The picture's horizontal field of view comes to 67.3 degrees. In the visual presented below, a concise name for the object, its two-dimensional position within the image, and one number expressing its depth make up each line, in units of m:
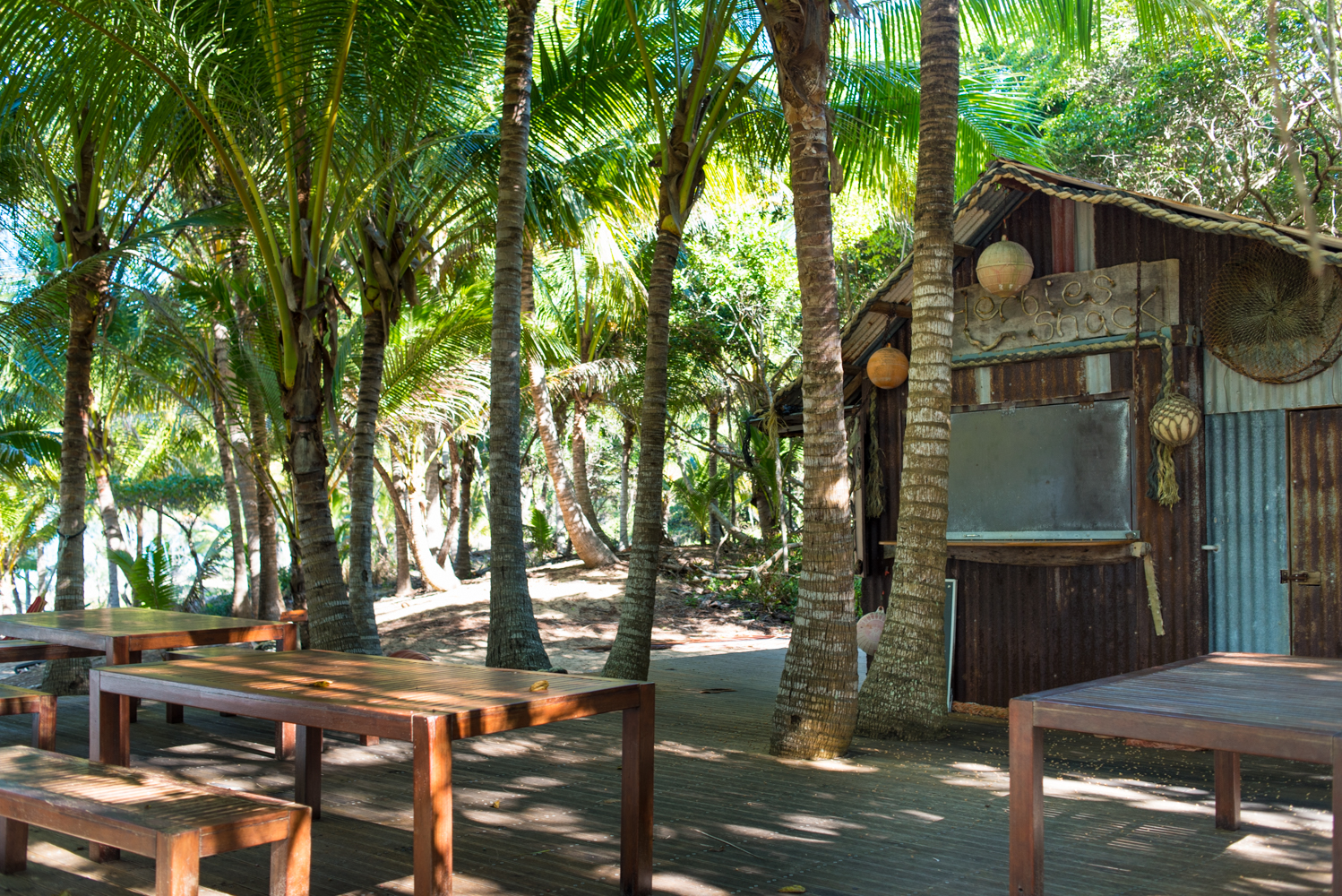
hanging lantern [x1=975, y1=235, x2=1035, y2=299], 7.82
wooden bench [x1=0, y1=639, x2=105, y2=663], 6.50
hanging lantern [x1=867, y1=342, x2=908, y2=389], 8.62
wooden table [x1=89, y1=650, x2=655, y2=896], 3.24
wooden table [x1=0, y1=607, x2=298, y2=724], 6.16
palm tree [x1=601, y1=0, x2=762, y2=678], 8.35
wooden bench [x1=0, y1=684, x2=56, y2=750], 5.17
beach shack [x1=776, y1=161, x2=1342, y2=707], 6.75
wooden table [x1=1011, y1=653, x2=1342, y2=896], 2.89
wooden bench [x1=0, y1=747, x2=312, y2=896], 2.71
